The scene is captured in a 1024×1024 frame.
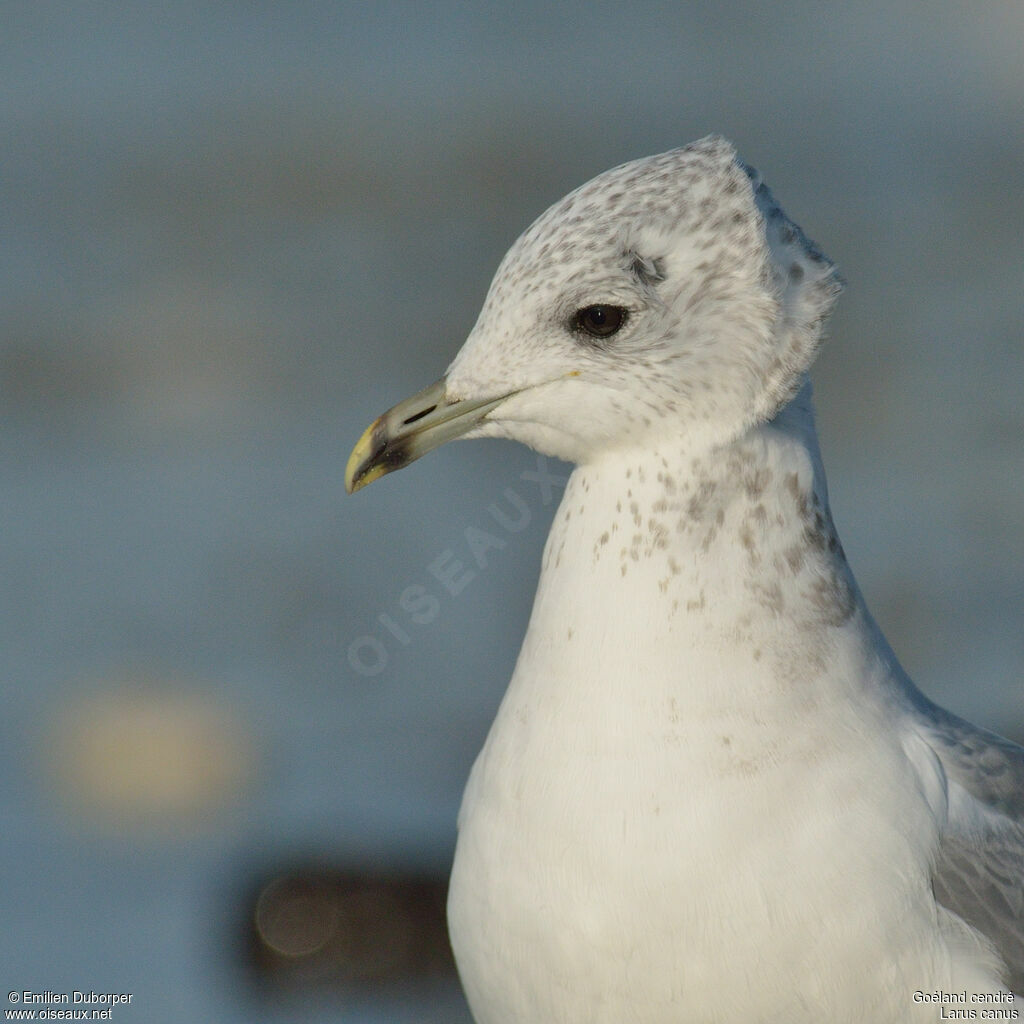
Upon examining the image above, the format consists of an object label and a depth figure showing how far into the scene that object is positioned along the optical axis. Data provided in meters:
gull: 6.23
